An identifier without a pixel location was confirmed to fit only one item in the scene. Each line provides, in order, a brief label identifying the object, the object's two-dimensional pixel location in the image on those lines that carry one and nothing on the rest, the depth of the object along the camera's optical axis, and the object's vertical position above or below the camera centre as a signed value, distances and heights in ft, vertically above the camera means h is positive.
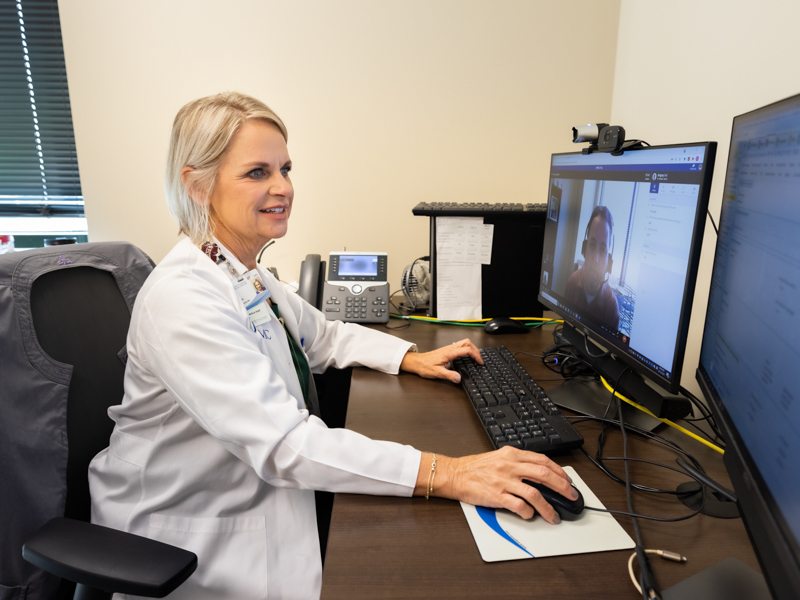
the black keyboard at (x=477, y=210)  4.71 -0.27
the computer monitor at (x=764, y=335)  1.40 -0.50
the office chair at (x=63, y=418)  2.31 -1.38
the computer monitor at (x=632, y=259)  2.44 -0.44
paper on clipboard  4.85 -0.80
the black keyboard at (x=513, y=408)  2.61 -1.30
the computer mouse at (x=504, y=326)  4.63 -1.32
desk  1.78 -1.43
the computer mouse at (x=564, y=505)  2.12 -1.36
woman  2.40 -1.29
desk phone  5.02 -1.09
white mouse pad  1.96 -1.42
